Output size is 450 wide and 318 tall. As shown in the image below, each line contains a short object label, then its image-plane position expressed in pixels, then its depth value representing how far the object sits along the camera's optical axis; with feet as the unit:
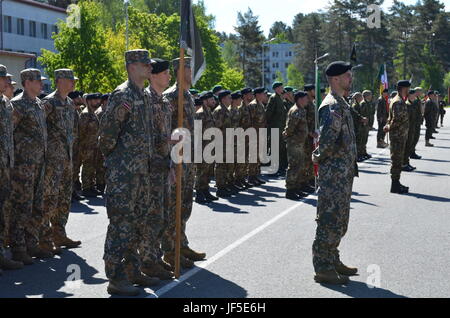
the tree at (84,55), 135.95
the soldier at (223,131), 47.72
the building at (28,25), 215.92
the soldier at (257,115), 53.83
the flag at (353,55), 84.19
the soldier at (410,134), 61.41
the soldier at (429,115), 88.84
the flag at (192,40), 24.97
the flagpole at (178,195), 23.67
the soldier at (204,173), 44.57
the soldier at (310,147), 48.11
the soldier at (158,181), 23.38
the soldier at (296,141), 45.29
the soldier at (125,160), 21.42
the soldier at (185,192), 25.79
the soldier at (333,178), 23.39
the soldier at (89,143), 48.80
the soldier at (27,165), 26.94
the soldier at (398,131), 46.70
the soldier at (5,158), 25.20
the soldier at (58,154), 28.32
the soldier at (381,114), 84.74
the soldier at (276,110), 58.90
